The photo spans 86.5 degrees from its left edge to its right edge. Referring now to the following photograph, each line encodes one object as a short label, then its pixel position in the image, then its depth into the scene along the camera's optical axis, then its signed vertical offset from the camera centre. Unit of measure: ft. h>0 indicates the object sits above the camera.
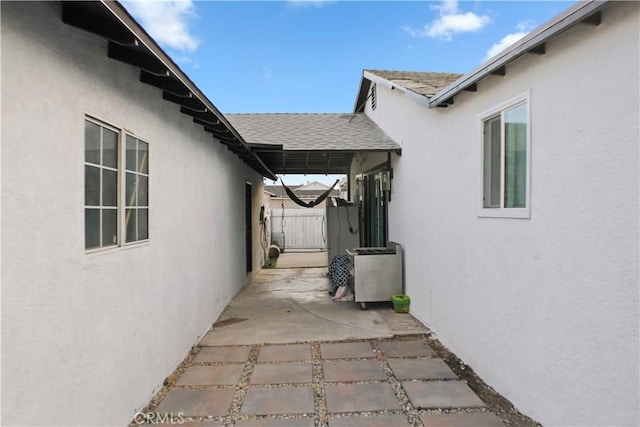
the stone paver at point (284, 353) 14.71 -6.39
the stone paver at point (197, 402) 10.77 -6.36
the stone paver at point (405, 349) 15.16 -6.36
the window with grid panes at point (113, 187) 8.32 +0.63
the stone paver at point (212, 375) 12.65 -6.39
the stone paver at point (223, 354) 14.65 -6.42
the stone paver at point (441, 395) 11.07 -6.27
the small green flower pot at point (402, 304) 21.17 -5.77
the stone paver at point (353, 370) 12.90 -6.34
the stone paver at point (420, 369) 13.01 -6.31
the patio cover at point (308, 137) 23.21 +5.60
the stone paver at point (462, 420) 10.04 -6.27
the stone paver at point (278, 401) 10.85 -6.37
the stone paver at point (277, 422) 10.11 -6.37
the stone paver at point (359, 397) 10.97 -6.33
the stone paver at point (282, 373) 12.75 -6.37
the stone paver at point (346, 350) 14.99 -6.35
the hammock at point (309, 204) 30.73 +1.04
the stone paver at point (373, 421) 10.07 -6.32
